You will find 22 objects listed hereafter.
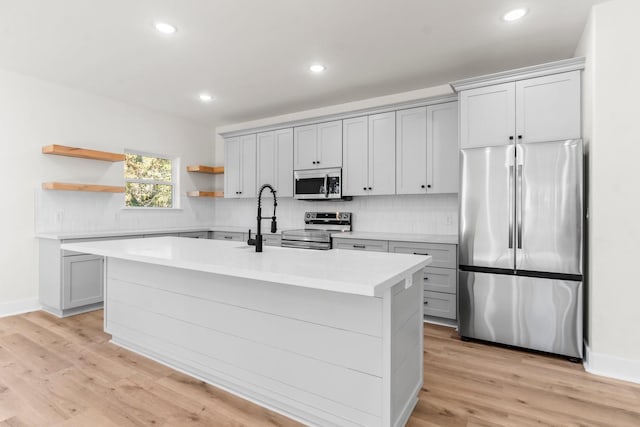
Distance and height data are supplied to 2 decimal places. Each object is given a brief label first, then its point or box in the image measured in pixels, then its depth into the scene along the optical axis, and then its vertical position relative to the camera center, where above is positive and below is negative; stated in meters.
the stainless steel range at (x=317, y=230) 4.30 -0.24
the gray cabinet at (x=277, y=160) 4.91 +0.75
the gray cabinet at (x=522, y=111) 2.81 +0.88
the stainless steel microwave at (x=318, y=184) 4.50 +0.38
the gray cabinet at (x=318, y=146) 4.50 +0.89
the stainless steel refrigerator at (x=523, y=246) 2.73 -0.27
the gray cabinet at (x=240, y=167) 5.30 +0.71
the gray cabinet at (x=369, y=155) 4.12 +0.71
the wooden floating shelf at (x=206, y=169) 5.61 +0.70
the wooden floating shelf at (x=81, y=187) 3.92 +0.28
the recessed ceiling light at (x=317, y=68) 3.57 +1.51
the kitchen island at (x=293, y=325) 1.68 -0.66
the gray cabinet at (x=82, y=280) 3.73 -0.77
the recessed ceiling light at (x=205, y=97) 4.50 +1.51
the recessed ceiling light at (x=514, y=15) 2.57 +1.50
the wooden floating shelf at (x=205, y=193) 5.63 +0.30
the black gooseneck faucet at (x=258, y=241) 2.39 -0.20
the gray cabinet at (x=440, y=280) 3.49 -0.68
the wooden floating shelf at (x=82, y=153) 3.90 +0.68
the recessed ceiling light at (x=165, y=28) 2.79 +1.50
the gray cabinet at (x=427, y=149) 3.75 +0.71
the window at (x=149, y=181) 4.98 +0.46
